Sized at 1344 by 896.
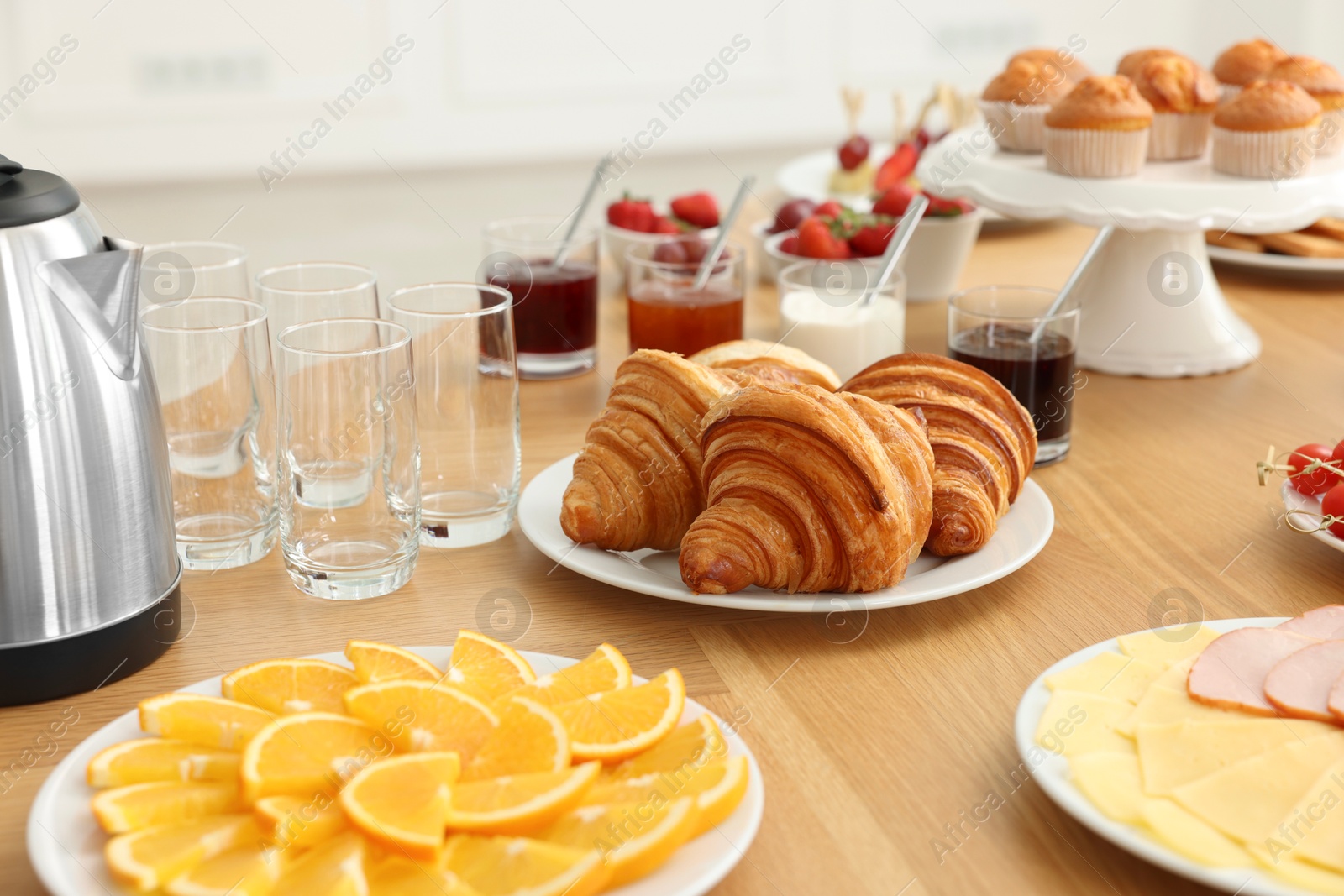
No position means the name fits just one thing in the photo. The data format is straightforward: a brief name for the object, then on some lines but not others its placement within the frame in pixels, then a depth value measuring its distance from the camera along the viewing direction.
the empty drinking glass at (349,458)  0.96
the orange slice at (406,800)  0.66
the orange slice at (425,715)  0.76
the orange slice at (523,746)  0.73
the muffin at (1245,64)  1.85
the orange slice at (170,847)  0.65
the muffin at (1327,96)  1.69
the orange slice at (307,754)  0.70
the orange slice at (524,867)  0.65
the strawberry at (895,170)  2.33
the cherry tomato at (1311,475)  1.16
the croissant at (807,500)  0.98
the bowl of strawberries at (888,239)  1.85
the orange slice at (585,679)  0.83
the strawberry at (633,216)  2.07
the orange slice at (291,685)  0.82
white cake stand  1.54
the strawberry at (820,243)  1.83
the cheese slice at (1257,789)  0.70
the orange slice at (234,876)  0.64
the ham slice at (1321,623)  0.89
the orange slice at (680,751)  0.76
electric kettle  0.82
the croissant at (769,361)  1.24
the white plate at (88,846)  0.67
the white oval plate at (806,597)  0.99
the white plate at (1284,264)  1.99
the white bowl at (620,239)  2.00
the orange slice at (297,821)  0.68
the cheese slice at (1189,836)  0.68
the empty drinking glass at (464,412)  1.10
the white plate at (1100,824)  0.66
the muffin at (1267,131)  1.56
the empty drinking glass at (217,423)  1.09
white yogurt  1.56
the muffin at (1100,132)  1.57
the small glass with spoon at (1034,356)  1.36
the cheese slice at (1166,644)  0.89
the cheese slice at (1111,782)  0.72
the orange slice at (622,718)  0.76
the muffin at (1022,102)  1.75
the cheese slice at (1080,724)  0.78
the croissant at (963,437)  1.06
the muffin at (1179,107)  1.71
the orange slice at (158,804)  0.70
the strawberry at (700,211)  2.07
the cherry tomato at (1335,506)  1.09
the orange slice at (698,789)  0.71
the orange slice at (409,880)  0.64
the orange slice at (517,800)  0.68
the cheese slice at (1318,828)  0.67
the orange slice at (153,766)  0.74
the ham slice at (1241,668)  0.80
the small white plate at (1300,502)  1.11
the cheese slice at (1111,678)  0.84
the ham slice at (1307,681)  0.78
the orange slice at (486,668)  0.84
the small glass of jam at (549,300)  1.66
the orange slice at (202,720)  0.77
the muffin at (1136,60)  1.84
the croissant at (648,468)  1.08
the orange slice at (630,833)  0.66
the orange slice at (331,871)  0.64
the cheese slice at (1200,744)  0.73
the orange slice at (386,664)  0.84
